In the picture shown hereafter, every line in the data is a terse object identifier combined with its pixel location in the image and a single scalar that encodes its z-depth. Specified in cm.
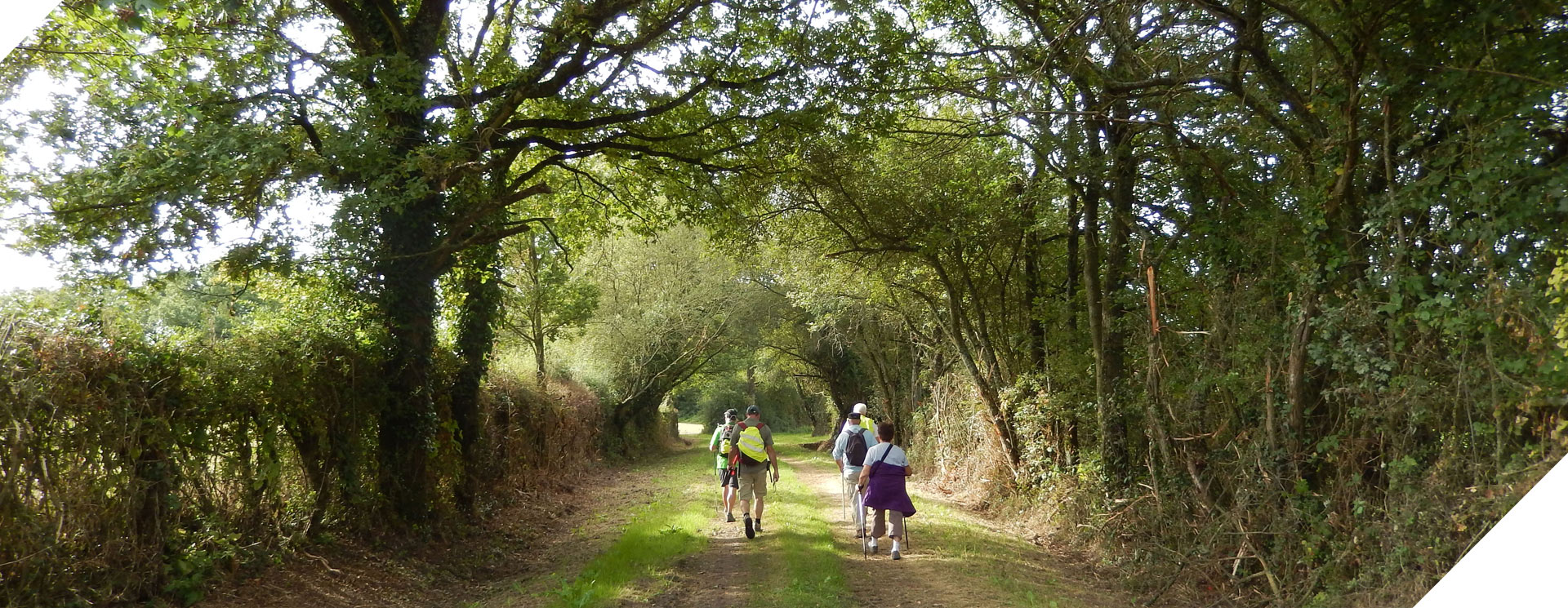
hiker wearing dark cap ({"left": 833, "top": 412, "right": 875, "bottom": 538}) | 1089
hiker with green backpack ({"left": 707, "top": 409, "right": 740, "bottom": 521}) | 1203
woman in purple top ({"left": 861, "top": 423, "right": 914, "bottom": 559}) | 966
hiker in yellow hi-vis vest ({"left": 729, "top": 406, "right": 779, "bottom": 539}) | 1141
